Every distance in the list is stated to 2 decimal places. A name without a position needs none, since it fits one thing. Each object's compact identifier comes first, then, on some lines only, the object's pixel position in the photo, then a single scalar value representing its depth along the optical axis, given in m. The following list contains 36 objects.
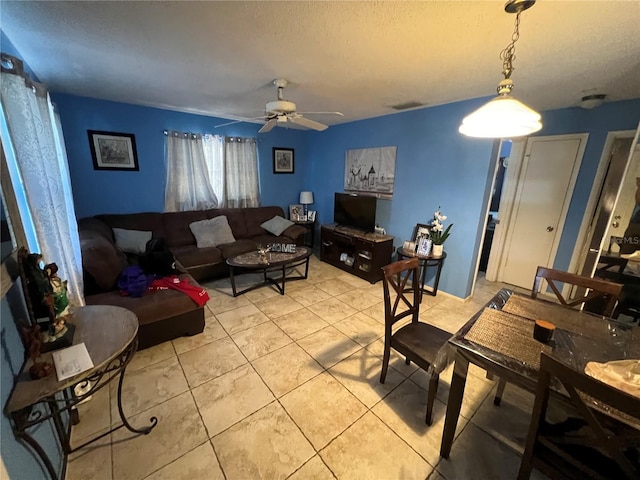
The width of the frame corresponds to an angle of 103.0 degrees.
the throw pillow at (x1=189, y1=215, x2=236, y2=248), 3.72
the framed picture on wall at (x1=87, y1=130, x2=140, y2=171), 3.24
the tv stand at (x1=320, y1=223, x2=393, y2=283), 3.60
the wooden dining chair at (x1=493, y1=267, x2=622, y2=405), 1.56
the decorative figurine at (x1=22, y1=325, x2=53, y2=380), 0.97
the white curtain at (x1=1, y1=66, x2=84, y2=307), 1.34
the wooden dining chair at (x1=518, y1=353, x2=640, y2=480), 0.82
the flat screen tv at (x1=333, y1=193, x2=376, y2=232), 3.80
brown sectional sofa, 2.14
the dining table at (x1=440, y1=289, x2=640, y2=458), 1.14
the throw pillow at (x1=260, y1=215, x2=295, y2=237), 4.41
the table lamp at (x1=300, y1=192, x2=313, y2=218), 5.03
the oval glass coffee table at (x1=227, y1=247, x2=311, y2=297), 3.03
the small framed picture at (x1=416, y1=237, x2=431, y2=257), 3.11
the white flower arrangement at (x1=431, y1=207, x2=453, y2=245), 3.07
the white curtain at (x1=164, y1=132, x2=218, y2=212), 3.74
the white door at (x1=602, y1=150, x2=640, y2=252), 2.10
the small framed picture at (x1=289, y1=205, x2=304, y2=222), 5.02
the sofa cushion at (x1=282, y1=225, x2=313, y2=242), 4.31
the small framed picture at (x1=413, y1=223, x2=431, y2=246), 3.25
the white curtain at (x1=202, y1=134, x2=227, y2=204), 4.05
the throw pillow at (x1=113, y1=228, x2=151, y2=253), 3.16
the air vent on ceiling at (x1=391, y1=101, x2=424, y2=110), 3.00
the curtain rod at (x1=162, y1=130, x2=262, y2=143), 3.65
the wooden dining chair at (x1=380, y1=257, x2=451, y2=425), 1.55
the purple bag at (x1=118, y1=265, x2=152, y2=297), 2.16
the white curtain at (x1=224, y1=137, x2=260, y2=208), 4.23
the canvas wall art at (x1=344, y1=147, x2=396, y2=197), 3.71
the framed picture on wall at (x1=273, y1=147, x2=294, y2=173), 4.81
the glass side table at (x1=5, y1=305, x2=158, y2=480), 0.92
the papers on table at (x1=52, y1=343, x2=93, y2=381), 0.99
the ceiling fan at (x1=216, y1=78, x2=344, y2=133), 2.30
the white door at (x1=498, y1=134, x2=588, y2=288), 3.03
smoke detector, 2.41
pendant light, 1.13
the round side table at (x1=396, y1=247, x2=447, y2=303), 3.05
